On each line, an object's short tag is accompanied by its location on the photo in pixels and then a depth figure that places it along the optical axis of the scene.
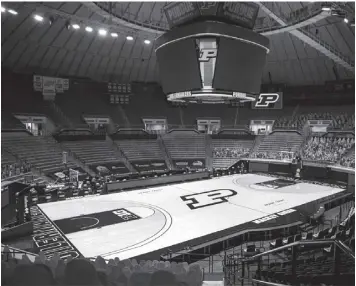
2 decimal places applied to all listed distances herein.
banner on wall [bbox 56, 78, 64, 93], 31.74
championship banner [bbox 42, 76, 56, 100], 30.77
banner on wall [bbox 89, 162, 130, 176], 27.48
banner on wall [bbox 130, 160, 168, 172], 30.17
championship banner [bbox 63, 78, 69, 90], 32.31
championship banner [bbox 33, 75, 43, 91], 30.09
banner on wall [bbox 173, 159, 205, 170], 31.81
